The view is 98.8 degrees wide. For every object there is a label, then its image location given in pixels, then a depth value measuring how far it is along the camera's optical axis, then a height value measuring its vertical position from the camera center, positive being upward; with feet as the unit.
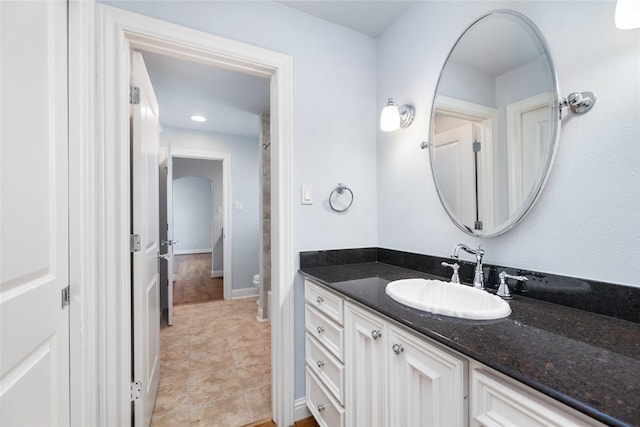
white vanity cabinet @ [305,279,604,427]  1.91 -1.62
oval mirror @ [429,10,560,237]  3.37 +1.25
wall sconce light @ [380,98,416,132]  4.99 +1.78
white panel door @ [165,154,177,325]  9.12 -0.76
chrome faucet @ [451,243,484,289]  3.74 -0.76
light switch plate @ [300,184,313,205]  5.23 +0.37
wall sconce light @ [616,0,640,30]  2.37 +1.74
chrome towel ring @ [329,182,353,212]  5.54 +0.36
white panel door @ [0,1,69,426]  2.23 +0.00
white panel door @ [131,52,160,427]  4.38 -0.62
